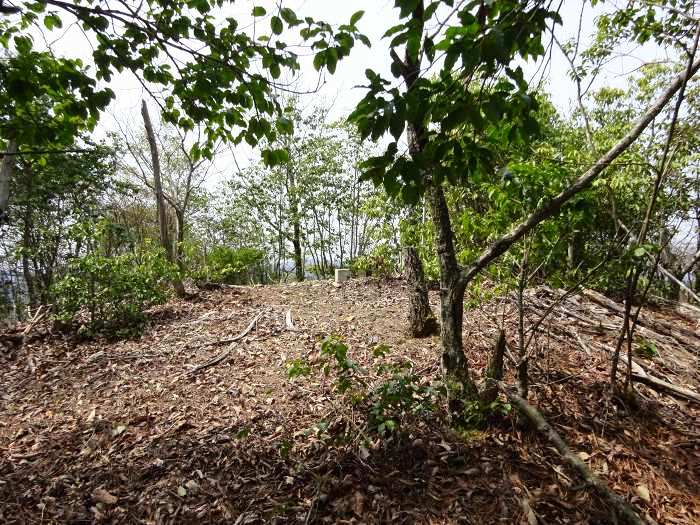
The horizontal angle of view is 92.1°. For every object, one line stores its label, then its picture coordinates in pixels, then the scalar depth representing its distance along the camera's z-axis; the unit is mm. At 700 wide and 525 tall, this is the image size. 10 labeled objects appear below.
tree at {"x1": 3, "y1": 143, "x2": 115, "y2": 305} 11070
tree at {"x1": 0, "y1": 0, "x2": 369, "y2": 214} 1905
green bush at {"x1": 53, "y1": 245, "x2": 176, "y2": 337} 5488
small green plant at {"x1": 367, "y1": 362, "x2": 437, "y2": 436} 2303
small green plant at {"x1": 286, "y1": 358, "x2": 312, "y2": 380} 2419
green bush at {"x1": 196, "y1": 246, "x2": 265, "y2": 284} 9283
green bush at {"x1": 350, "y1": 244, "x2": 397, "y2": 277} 6407
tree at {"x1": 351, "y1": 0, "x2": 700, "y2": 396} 1075
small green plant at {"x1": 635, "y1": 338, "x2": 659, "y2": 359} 2409
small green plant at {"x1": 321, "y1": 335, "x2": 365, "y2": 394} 2402
